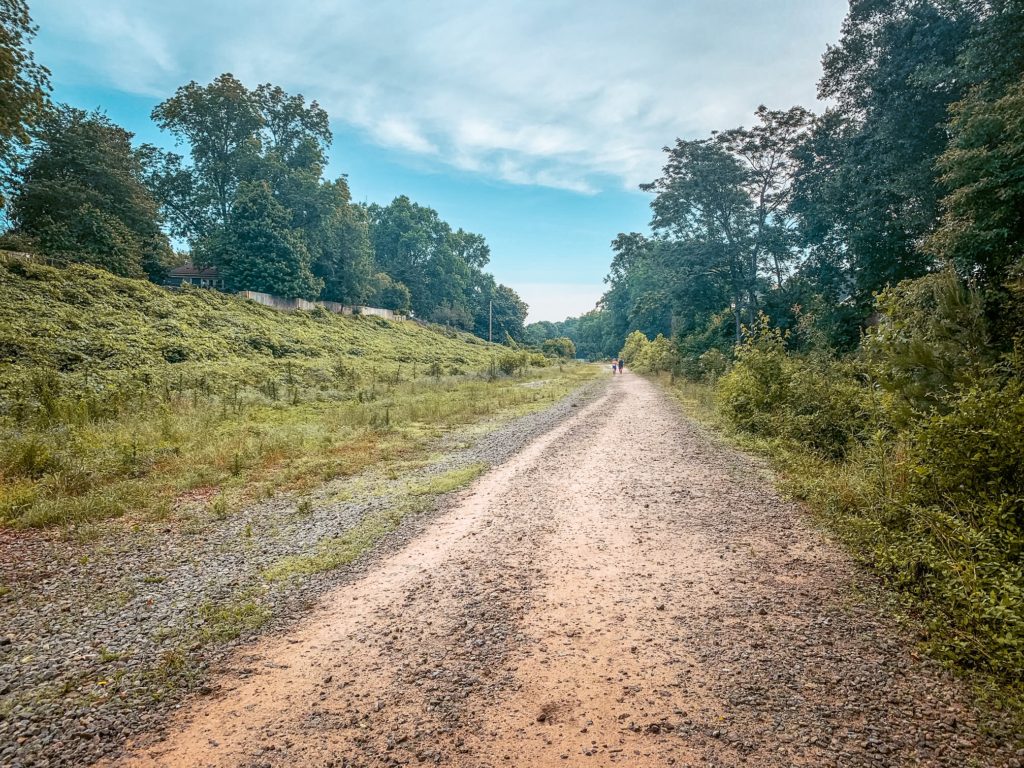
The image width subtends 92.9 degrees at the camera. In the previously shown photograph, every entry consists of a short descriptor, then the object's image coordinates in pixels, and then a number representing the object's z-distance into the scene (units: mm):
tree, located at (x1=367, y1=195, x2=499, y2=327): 75750
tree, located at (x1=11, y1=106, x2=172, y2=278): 28281
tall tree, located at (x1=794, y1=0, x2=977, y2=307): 15992
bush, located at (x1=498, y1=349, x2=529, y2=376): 34156
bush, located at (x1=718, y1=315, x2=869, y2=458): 8914
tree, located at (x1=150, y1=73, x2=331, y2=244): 44875
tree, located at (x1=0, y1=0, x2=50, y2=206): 13984
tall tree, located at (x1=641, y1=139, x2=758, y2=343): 28219
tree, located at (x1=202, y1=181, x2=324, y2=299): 39312
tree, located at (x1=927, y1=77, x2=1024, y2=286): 10352
